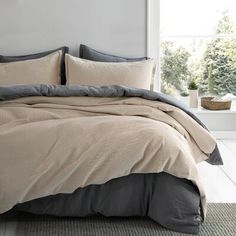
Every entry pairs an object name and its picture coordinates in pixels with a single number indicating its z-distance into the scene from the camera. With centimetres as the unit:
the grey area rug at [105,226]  244
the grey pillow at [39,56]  446
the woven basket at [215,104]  496
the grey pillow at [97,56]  455
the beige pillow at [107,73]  416
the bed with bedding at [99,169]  239
